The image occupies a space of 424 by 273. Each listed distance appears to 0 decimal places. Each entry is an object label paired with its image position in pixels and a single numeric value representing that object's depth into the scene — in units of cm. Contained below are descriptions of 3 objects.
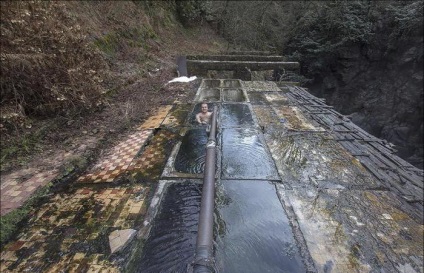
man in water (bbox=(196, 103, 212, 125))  555
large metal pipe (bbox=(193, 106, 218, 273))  197
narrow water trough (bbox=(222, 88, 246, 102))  738
